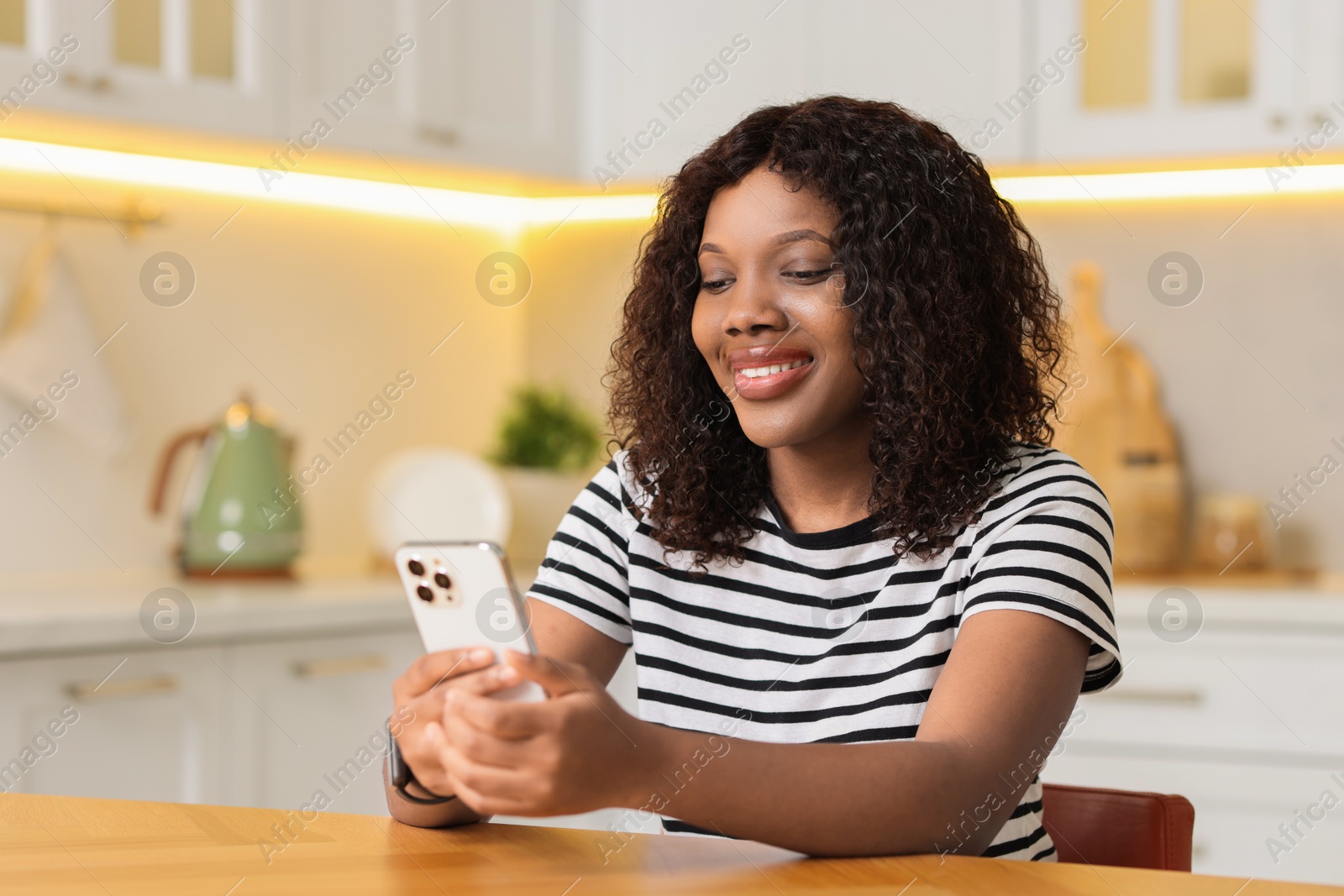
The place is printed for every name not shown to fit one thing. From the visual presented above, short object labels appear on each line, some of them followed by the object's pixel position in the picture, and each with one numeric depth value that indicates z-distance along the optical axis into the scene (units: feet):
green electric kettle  7.66
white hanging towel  7.42
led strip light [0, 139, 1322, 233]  7.80
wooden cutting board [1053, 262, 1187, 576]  8.41
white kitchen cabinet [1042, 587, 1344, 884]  6.88
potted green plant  9.02
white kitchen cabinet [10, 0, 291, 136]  6.74
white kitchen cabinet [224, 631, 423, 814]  6.59
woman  3.23
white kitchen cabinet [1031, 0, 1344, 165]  7.61
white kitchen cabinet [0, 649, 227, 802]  5.81
